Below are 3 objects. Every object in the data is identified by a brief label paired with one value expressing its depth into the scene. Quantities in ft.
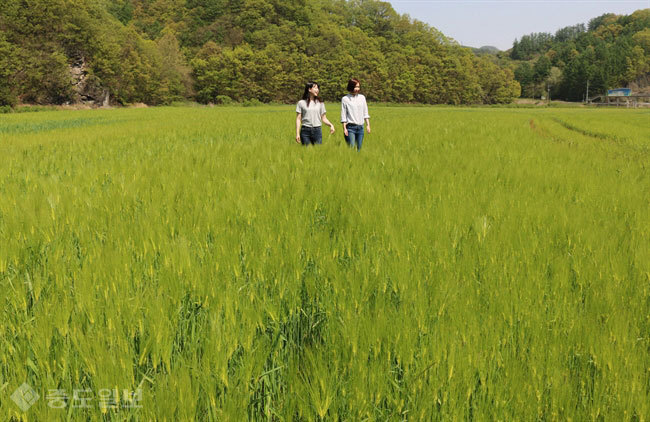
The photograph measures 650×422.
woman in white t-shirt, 25.98
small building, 356.34
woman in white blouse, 26.11
